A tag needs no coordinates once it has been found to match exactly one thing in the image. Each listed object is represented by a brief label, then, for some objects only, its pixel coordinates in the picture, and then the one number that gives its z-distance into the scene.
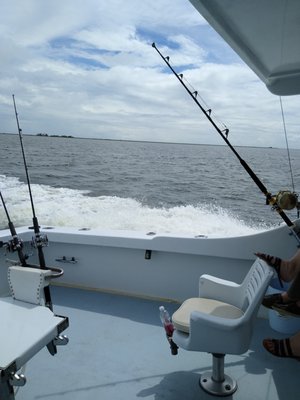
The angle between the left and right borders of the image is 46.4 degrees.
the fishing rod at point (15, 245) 1.90
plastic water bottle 1.81
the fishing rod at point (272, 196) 1.93
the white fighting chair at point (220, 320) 1.54
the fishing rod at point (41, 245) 1.75
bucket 2.17
